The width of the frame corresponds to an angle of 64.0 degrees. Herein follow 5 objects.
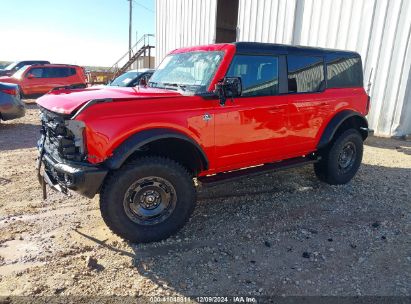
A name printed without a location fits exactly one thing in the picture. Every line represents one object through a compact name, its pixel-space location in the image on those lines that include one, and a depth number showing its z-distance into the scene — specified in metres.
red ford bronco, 3.02
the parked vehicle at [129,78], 9.34
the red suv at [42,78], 14.91
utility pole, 32.72
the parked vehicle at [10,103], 8.67
